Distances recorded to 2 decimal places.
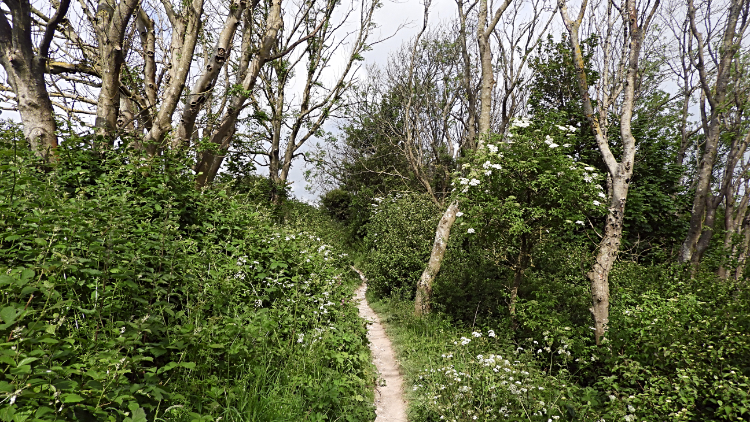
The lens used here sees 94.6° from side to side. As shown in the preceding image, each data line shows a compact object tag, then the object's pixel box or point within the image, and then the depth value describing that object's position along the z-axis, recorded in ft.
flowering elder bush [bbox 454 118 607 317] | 20.58
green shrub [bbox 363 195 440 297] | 36.19
